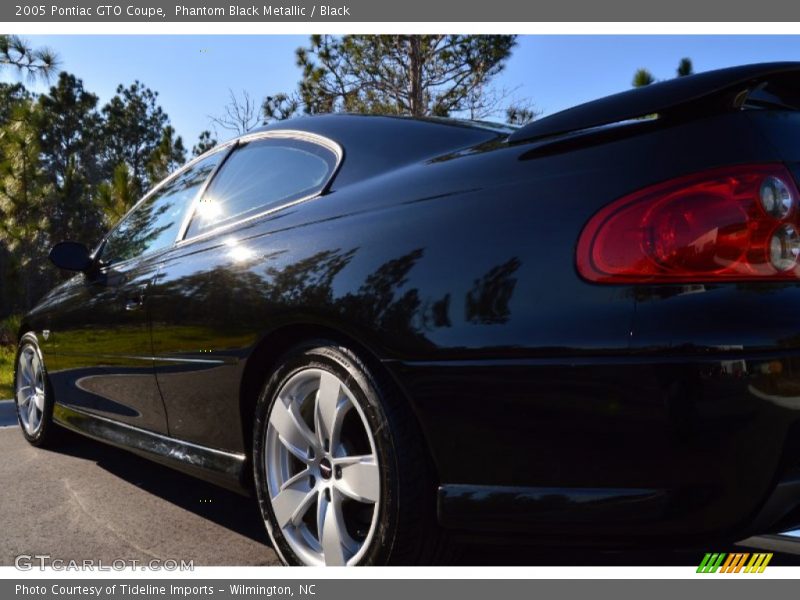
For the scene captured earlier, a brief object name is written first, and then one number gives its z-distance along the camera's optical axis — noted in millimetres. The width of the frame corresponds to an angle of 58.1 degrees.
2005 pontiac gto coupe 1491
